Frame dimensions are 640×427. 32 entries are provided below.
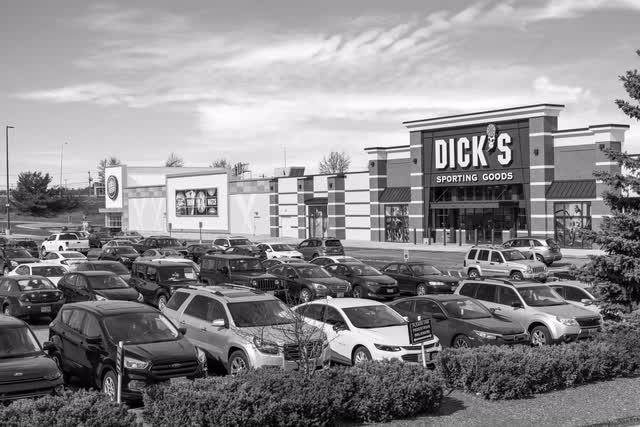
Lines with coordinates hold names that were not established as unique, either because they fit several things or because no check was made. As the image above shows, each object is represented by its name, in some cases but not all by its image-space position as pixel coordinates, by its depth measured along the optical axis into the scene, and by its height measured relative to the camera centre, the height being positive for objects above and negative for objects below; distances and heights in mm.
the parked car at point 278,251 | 41438 -2018
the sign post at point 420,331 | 12938 -2133
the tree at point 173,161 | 178262 +14657
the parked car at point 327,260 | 32844 -2026
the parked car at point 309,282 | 25308 -2402
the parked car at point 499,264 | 32281 -2288
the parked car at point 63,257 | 34134 -1963
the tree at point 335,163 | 138375 +10775
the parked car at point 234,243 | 44312 -1713
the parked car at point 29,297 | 21391 -2424
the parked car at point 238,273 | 25484 -2093
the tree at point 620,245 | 16469 -700
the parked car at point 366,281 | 26672 -2480
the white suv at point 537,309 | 17667 -2467
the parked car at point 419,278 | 27078 -2450
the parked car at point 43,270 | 26797 -1991
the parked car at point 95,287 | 21781 -2200
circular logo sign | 99250 +4454
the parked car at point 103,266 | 27031 -1868
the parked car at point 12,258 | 35219 -2048
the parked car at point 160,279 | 23531 -2108
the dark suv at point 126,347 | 11789 -2304
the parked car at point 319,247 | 44219 -1959
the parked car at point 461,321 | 16031 -2497
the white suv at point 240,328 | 13055 -2227
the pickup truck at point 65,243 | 48781 -1714
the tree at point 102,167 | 180000 +13362
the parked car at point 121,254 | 37906 -2021
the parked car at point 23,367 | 10914 -2394
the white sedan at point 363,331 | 14336 -2434
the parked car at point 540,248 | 40156 -1879
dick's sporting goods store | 50156 +3043
